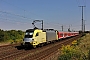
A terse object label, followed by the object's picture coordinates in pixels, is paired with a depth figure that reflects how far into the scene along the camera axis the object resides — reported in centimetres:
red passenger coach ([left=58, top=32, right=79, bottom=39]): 5656
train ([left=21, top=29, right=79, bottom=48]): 3206
